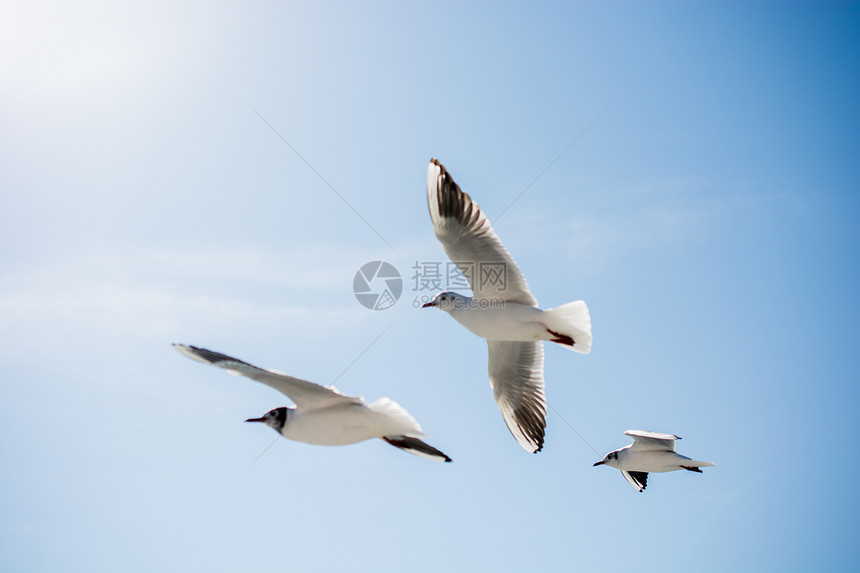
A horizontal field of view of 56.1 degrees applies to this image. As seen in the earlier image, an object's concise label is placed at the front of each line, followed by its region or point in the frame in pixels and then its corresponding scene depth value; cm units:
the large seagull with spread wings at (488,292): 750
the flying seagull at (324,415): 626
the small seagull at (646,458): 975
